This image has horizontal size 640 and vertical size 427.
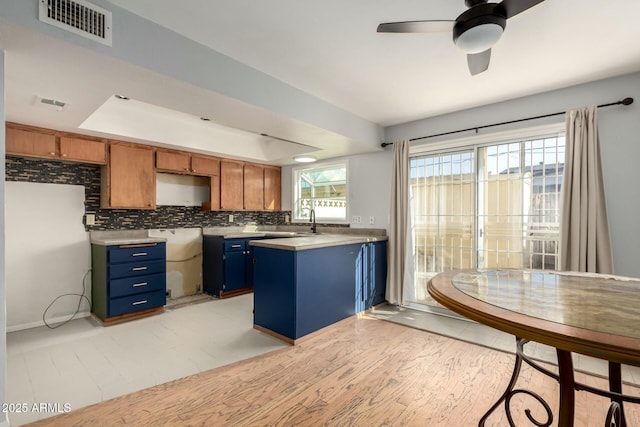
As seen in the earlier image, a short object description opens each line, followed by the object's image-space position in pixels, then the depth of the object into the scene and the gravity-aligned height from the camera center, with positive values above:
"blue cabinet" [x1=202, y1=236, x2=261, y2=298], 4.29 -0.75
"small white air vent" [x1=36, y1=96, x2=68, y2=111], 2.32 +0.92
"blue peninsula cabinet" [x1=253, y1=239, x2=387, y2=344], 2.78 -0.73
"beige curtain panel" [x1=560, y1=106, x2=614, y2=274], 2.53 +0.11
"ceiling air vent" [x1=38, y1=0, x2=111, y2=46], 1.52 +1.06
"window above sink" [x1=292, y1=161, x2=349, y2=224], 4.62 +0.39
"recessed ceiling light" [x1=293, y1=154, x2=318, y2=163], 4.50 +0.90
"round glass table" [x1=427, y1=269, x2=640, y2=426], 0.86 -0.36
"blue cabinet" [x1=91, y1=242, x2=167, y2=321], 3.24 -0.72
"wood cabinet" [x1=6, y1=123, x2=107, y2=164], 2.87 +0.74
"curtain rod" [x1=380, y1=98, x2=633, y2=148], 2.48 +0.98
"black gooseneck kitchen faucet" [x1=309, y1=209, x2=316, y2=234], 4.81 -0.07
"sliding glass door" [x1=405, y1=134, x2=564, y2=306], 3.02 +0.10
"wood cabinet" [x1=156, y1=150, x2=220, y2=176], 3.93 +0.75
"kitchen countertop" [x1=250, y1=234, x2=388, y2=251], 2.77 -0.27
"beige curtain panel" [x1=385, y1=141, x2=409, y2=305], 3.75 -0.06
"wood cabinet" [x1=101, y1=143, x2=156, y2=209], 3.47 +0.46
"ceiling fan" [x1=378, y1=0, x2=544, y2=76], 1.42 +0.98
